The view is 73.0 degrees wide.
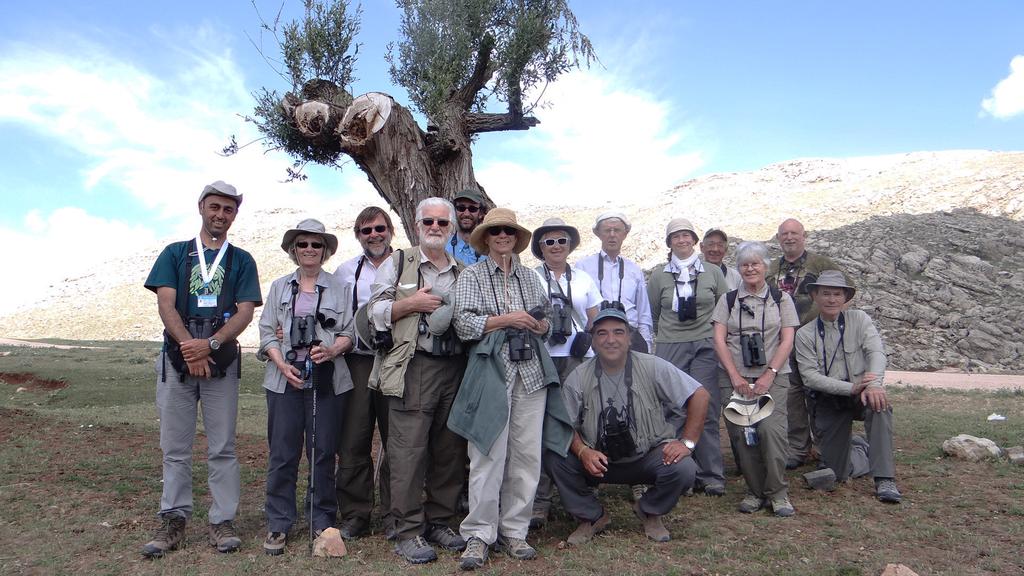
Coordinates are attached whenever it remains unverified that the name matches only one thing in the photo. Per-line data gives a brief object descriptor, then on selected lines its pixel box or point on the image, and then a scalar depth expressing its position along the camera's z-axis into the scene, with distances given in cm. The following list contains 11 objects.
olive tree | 761
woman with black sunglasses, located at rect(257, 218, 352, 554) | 504
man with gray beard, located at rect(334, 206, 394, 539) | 530
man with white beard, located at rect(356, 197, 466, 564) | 479
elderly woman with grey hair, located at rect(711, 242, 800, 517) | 570
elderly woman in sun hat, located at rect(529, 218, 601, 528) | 548
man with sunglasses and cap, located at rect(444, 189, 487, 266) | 613
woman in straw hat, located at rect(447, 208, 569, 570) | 464
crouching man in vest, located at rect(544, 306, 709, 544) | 496
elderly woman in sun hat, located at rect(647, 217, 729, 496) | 643
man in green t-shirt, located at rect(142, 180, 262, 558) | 492
